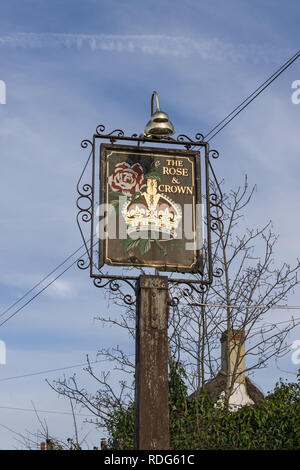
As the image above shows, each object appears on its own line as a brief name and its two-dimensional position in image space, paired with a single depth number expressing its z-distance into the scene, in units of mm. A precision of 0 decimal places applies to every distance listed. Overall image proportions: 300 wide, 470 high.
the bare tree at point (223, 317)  14438
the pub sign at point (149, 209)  8969
